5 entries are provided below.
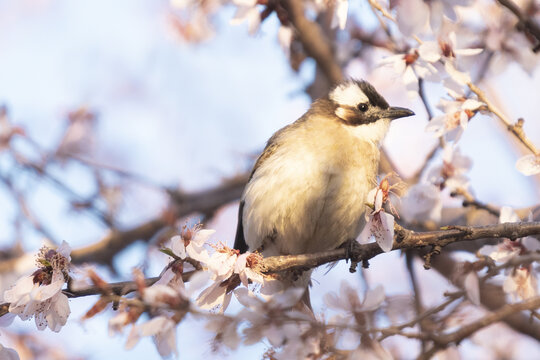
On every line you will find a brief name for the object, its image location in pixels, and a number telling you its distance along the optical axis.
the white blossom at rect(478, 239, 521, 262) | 6.15
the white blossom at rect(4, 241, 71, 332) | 5.29
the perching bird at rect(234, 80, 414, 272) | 8.14
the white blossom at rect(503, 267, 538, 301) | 6.00
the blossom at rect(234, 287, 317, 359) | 4.78
